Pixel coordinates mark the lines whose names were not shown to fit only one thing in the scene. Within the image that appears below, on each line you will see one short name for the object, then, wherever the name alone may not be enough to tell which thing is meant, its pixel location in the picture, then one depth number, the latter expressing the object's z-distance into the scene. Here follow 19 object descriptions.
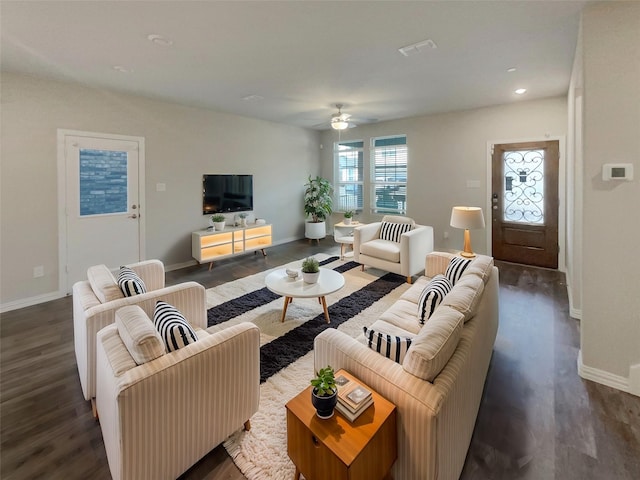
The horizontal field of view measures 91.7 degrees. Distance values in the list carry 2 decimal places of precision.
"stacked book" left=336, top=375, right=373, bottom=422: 1.25
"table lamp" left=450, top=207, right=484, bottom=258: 3.71
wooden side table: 1.13
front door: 4.78
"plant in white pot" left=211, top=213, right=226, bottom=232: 5.35
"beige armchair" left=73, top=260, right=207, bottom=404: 1.92
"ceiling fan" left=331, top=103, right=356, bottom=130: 4.72
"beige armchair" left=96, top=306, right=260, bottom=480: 1.28
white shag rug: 1.60
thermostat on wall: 2.06
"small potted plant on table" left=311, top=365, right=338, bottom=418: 1.25
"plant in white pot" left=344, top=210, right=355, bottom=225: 5.91
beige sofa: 1.23
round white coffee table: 2.97
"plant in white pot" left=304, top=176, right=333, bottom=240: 6.93
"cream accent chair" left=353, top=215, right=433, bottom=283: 4.25
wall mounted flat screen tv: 5.48
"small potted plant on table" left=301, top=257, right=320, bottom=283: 3.19
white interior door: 4.02
